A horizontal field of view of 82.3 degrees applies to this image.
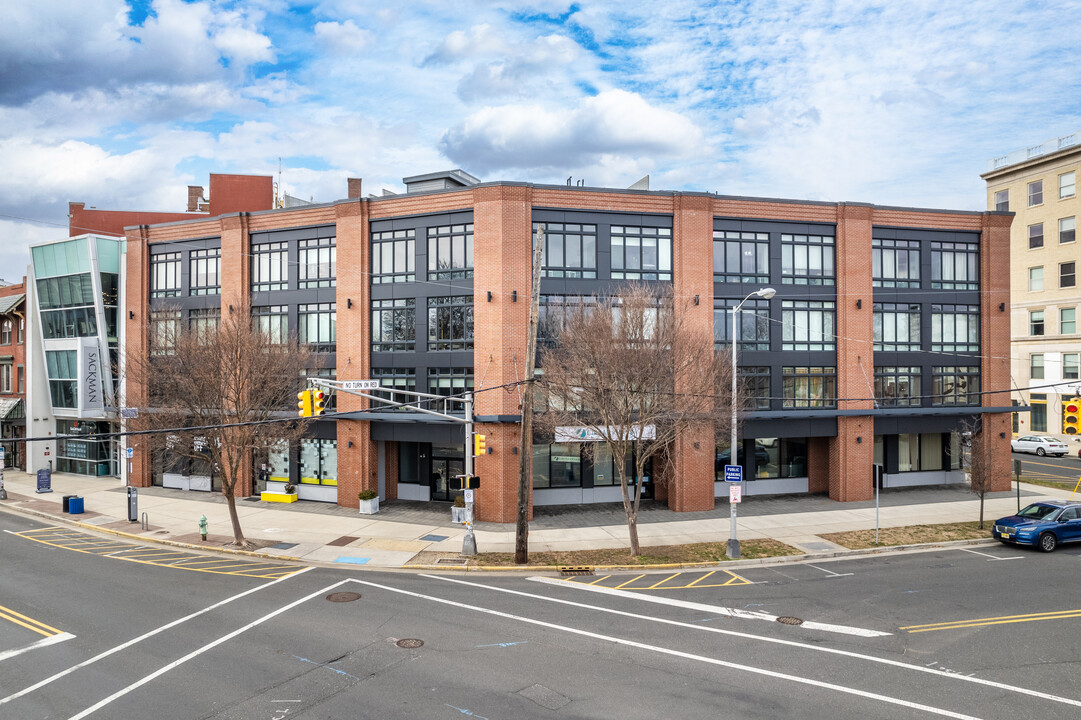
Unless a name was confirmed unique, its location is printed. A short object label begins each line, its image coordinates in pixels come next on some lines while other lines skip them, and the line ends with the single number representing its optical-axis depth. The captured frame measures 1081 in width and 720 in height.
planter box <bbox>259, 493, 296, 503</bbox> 31.39
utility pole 20.12
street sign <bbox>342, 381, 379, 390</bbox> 20.92
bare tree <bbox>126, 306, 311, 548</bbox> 23.05
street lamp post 20.78
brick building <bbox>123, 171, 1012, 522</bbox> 28.53
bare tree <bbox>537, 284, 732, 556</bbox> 20.77
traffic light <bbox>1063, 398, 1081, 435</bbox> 19.05
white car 45.72
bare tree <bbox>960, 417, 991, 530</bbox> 25.05
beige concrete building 47.56
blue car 22.05
